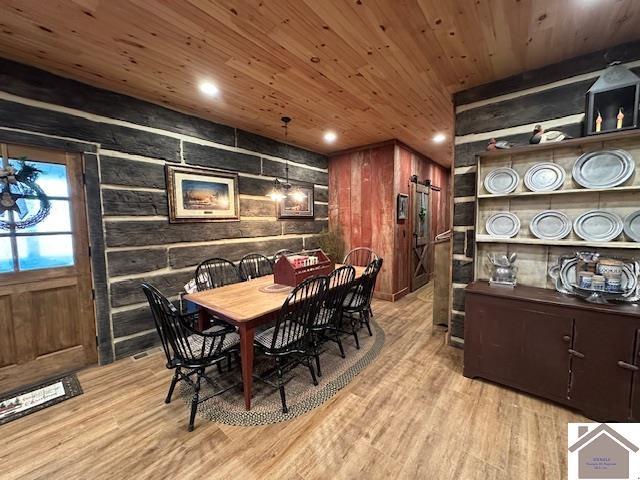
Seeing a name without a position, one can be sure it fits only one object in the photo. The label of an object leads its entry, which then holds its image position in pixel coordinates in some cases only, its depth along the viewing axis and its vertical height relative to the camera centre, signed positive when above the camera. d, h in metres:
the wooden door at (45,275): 2.17 -0.42
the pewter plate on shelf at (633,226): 1.94 -0.08
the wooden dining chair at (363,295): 2.88 -0.86
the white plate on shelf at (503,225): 2.40 -0.06
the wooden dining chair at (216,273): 3.08 -0.63
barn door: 5.02 -0.32
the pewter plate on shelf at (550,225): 2.19 -0.06
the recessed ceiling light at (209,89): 2.45 +1.34
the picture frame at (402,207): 4.46 +0.25
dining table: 1.88 -0.66
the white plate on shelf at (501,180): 2.38 +0.36
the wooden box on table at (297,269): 2.62 -0.48
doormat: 1.95 -1.37
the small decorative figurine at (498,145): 2.31 +0.67
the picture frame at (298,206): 4.30 +0.31
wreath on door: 2.11 +0.28
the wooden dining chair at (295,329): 1.96 -0.87
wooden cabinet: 1.68 -0.95
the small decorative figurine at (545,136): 2.12 +0.68
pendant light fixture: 3.13 +0.56
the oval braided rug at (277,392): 1.91 -1.41
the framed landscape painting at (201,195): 3.02 +0.39
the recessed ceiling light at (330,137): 3.92 +1.35
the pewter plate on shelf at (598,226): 2.01 -0.07
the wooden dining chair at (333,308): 2.43 -0.86
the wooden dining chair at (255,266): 3.52 -0.59
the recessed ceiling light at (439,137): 4.06 +1.34
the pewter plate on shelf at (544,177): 2.19 +0.35
